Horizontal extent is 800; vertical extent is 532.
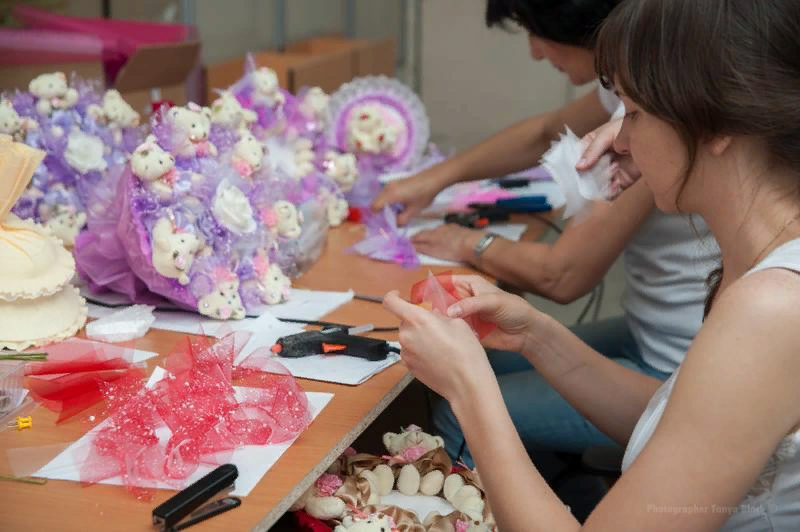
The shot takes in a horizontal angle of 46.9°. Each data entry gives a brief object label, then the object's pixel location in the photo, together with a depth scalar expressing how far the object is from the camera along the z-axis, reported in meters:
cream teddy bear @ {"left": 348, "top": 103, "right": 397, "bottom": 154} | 2.23
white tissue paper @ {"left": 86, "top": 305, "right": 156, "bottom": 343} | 1.45
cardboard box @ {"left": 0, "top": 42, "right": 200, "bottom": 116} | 2.06
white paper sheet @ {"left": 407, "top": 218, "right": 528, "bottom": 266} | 2.11
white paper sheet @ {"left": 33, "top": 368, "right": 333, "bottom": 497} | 1.05
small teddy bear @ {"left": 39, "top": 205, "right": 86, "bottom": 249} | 1.72
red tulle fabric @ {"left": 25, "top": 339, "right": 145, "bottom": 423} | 1.23
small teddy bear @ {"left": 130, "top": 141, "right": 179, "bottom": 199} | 1.47
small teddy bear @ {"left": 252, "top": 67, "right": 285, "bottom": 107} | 1.93
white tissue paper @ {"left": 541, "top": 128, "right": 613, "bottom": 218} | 1.63
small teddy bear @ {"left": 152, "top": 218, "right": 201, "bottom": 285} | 1.44
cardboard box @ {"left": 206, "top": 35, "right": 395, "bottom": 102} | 2.70
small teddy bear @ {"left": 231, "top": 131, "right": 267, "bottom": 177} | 1.60
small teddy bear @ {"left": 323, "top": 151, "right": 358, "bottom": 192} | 2.16
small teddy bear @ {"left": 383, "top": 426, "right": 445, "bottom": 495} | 1.30
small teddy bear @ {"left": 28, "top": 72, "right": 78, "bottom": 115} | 1.73
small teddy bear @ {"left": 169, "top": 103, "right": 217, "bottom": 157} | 1.53
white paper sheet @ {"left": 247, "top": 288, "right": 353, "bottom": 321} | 1.59
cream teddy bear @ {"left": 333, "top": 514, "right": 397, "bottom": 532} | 1.12
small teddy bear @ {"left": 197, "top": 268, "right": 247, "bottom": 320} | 1.52
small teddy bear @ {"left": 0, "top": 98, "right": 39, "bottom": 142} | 1.65
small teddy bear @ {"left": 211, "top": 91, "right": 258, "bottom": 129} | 1.68
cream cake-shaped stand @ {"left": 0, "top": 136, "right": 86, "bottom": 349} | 1.35
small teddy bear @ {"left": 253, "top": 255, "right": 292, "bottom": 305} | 1.61
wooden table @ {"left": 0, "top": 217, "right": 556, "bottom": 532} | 0.98
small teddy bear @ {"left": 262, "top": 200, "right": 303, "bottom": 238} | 1.66
